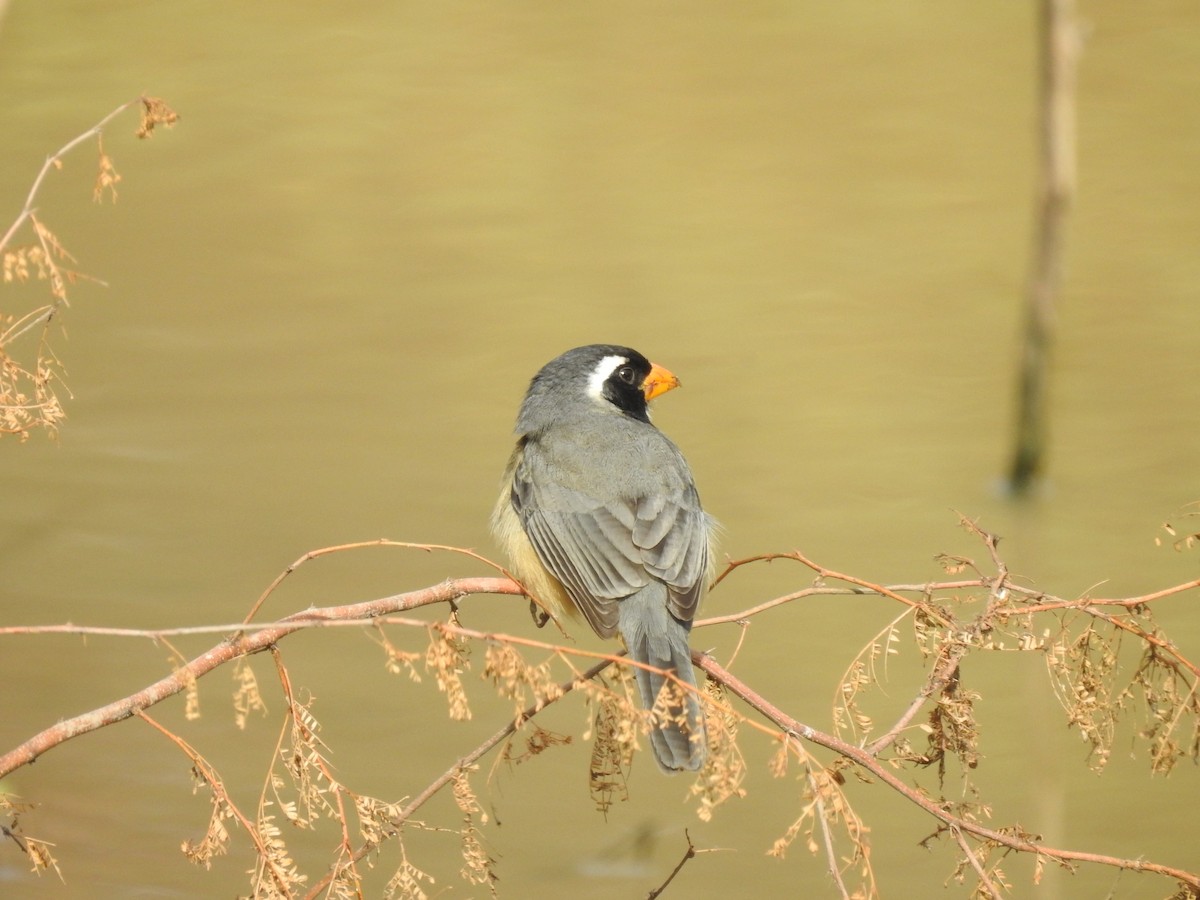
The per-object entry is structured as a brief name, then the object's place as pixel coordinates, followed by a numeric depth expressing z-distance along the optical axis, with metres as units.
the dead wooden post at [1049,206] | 13.36
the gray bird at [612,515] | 8.21
